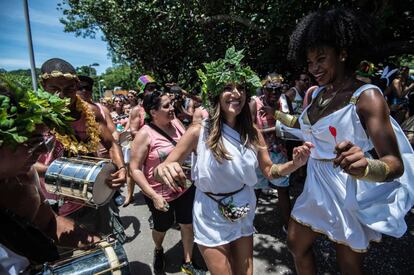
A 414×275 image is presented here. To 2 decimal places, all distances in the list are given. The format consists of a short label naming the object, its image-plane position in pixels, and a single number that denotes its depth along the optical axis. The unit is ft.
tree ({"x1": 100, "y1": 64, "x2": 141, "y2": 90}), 186.02
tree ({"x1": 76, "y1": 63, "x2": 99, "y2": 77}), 103.40
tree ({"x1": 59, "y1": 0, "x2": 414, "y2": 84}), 22.13
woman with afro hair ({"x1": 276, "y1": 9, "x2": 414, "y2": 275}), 5.84
